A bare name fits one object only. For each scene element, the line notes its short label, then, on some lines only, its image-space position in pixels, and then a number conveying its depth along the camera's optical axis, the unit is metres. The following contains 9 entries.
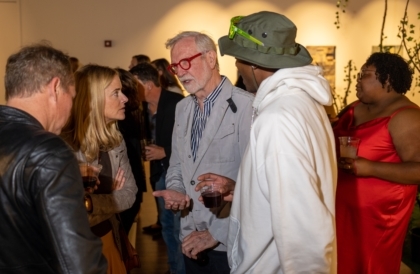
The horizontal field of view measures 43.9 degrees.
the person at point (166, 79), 5.37
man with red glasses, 2.61
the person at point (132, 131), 3.81
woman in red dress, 2.88
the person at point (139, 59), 7.00
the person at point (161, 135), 4.22
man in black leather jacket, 1.43
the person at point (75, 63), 7.20
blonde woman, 2.48
